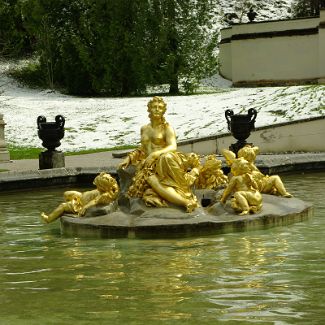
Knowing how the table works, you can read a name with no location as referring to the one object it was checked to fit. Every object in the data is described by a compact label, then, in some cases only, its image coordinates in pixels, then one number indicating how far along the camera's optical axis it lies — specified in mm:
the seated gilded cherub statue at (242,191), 11602
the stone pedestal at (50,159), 20094
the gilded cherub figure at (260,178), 12352
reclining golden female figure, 11555
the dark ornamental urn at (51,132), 20250
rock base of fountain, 11039
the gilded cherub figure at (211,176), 12844
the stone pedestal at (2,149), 23969
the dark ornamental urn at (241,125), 20984
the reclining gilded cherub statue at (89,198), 11773
